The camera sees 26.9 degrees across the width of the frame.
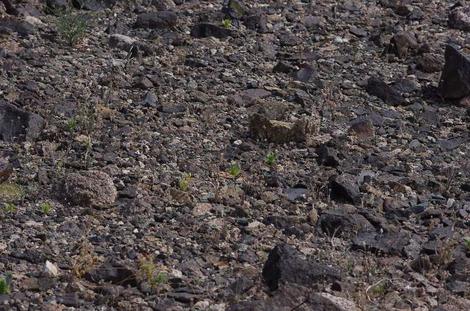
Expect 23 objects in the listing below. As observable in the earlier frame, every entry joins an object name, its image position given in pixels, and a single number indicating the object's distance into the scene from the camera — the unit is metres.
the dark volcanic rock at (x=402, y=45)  8.34
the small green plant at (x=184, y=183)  5.85
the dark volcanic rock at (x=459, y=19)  9.20
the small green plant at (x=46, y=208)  5.42
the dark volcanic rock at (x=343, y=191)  5.94
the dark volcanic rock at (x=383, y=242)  5.43
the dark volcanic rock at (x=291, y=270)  4.84
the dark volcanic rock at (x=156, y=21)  8.30
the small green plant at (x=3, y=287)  4.59
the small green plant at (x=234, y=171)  6.14
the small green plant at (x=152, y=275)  4.82
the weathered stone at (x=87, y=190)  5.53
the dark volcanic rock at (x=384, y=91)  7.52
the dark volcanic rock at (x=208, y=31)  8.30
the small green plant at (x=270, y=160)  6.35
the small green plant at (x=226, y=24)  8.48
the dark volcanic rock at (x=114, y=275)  4.84
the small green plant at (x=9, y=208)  5.37
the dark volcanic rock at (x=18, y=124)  6.20
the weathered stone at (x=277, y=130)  6.65
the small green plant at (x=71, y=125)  6.34
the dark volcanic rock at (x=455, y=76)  7.52
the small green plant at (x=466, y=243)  5.48
